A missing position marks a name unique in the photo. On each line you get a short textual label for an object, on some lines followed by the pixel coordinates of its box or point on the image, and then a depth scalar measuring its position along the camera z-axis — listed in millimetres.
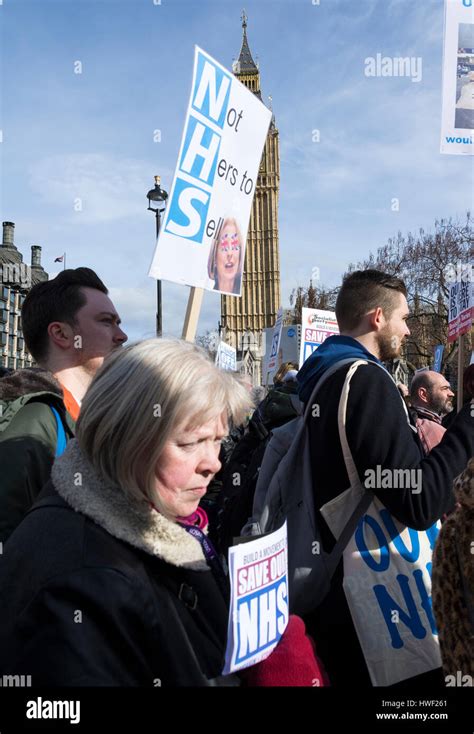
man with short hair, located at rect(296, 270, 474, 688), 2061
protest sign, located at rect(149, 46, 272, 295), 3104
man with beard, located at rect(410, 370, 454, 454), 5758
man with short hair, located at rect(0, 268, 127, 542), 1921
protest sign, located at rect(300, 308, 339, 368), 7617
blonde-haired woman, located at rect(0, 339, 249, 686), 1146
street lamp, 12344
